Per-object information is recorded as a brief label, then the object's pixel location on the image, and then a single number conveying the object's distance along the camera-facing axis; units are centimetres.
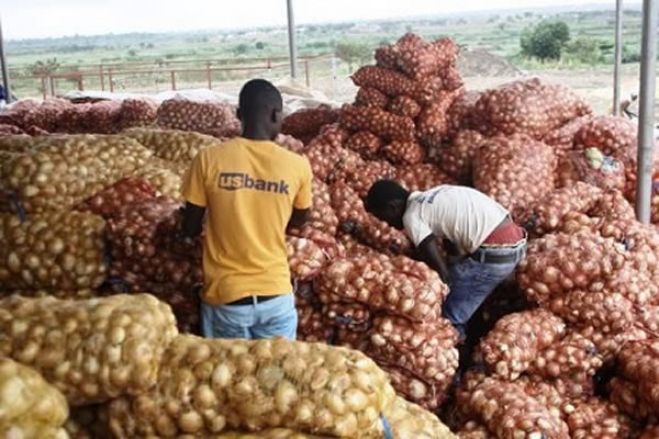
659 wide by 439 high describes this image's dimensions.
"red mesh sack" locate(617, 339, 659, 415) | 362
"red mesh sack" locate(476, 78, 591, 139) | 539
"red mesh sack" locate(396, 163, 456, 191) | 531
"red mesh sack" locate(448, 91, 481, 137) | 560
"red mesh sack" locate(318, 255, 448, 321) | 371
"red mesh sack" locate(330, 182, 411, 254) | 453
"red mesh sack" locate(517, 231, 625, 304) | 408
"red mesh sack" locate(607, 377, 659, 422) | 370
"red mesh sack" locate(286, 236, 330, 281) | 383
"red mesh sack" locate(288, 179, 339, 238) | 436
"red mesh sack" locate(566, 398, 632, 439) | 368
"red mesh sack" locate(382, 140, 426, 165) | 543
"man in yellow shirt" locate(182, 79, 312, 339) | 330
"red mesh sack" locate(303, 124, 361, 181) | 509
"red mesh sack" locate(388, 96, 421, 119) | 554
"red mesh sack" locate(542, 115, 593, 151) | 551
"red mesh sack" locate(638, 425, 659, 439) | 354
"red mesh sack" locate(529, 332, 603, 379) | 390
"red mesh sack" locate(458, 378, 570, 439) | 343
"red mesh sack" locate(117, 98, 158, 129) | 718
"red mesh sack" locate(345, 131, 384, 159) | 553
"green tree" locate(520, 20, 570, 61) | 4288
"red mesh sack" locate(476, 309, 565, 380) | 381
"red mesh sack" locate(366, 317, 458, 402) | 372
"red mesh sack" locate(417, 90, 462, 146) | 549
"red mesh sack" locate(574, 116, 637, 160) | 539
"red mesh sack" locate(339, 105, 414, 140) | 549
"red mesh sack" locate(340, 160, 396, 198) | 510
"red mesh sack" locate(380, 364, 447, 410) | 375
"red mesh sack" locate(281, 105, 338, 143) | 638
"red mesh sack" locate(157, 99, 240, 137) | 646
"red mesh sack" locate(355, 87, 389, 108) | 565
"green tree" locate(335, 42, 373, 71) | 4716
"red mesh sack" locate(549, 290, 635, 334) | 399
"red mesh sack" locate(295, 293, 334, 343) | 394
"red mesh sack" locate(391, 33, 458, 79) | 558
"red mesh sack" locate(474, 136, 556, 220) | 486
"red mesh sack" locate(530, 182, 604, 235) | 467
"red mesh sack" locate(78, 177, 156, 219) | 399
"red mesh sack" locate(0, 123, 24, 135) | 641
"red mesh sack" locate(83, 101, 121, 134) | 735
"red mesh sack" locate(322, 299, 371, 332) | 382
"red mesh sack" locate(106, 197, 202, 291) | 376
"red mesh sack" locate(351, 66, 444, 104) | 558
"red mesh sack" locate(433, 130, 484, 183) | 532
